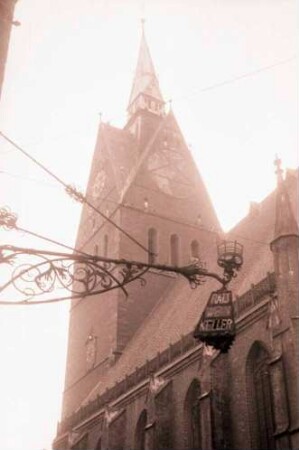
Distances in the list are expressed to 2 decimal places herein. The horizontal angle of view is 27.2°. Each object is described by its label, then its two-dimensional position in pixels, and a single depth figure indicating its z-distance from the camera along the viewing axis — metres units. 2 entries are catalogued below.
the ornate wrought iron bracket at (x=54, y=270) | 6.04
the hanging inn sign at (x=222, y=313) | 7.02
